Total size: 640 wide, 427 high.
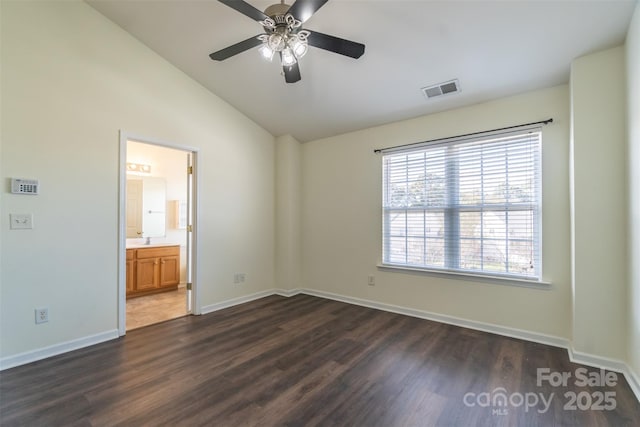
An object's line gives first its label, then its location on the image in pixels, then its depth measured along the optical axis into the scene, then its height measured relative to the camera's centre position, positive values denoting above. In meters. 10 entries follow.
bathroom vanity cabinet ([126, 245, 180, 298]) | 4.48 -0.90
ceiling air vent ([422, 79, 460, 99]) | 2.96 +1.37
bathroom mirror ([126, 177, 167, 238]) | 4.94 +0.15
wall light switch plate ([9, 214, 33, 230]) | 2.38 -0.05
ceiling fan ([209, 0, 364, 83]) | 1.84 +1.29
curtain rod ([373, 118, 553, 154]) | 2.82 +0.93
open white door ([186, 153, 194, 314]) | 3.70 -0.28
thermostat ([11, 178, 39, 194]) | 2.37 +0.25
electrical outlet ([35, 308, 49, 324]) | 2.48 -0.89
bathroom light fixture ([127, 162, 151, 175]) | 4.91 +0.83
